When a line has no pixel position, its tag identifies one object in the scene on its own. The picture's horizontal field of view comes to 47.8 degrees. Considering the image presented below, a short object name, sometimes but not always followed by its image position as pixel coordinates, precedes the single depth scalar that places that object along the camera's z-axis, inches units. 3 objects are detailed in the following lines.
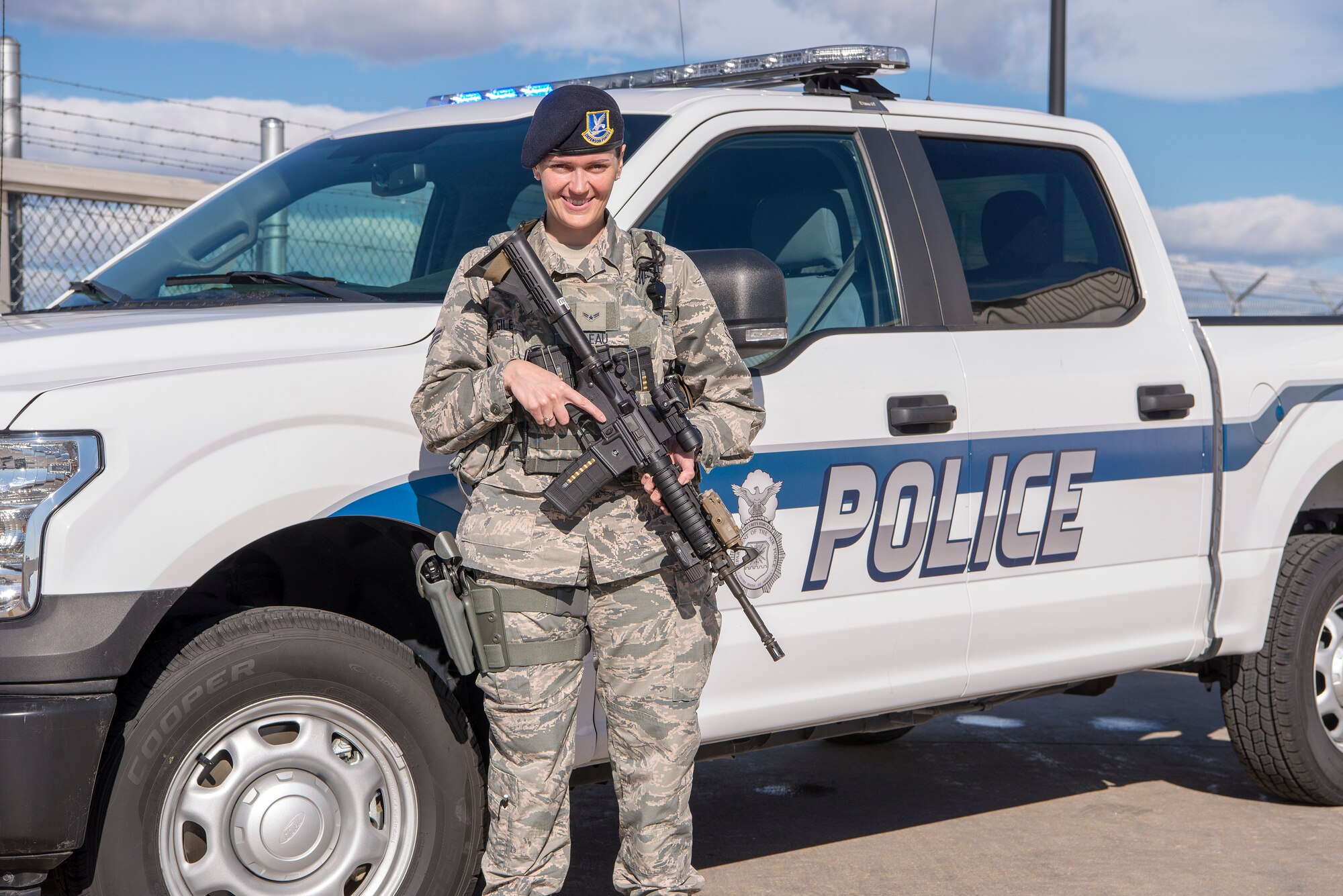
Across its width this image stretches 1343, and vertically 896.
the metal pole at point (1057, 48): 347.3
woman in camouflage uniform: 113.3
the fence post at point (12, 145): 269.0
